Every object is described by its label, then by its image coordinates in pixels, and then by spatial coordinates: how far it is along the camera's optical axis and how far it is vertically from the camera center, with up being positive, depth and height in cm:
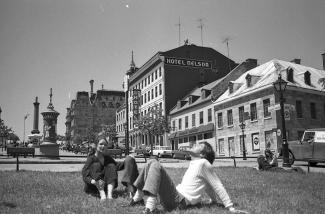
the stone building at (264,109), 3319 +401
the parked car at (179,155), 3401 -64
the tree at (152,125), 4788 +335
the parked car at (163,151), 3870 -23
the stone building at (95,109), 11875 +1411
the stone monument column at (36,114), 8300 +889
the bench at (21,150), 2753 +12
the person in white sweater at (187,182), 575 -58
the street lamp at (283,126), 1625 +99
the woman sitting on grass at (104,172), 705 -46
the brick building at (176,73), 5338 +1211
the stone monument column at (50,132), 2720 +154
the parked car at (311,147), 1978 -3
